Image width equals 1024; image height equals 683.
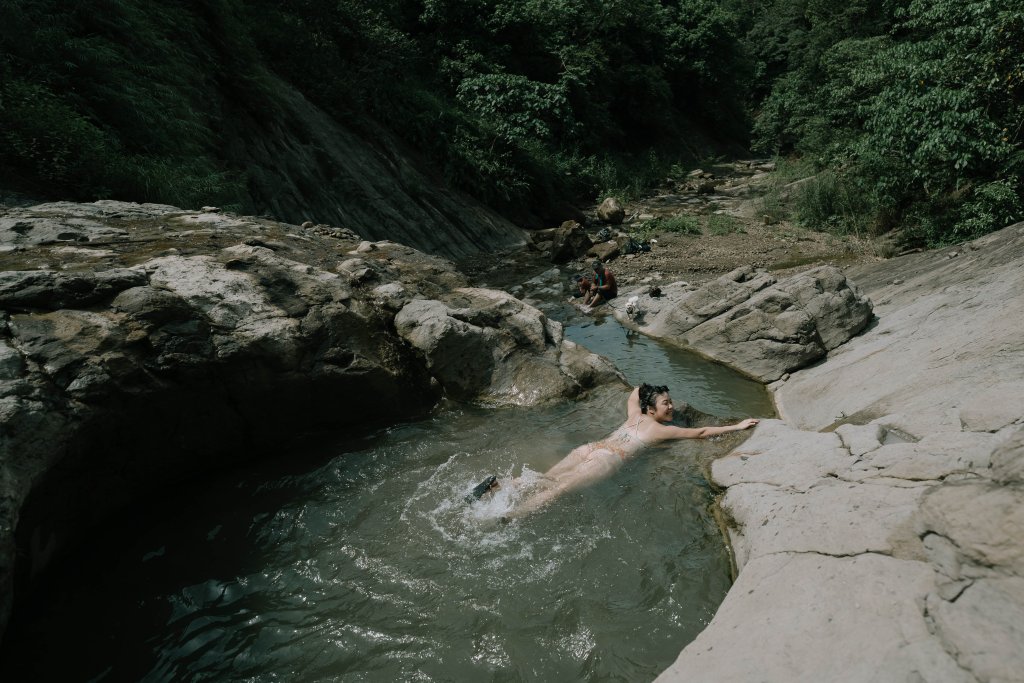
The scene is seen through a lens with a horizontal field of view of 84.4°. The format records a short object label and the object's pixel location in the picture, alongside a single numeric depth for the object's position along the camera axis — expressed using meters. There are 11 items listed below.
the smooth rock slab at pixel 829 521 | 2.97
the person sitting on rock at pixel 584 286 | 12.67
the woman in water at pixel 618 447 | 4.98
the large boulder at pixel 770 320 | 8.09
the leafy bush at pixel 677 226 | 18.09
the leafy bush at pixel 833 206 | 15.66
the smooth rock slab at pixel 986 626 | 2.10
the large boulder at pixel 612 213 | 20.94
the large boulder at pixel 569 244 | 16.12
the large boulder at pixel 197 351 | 3.81
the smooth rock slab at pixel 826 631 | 2.31
